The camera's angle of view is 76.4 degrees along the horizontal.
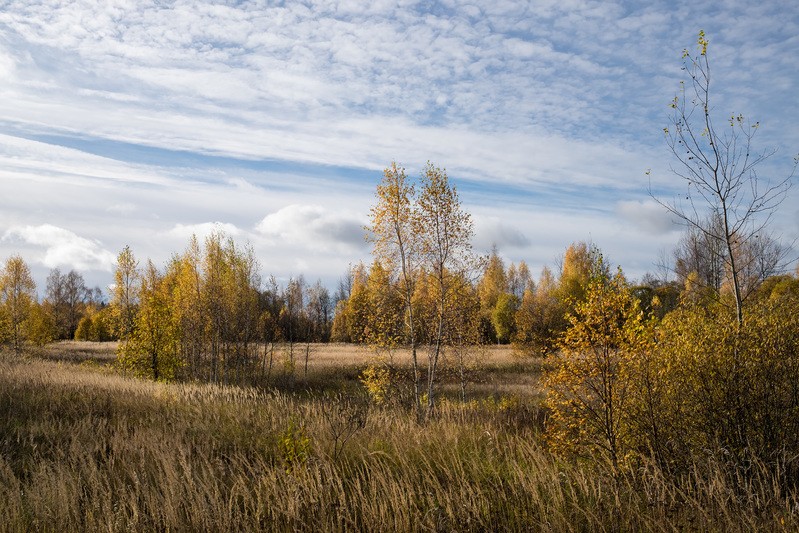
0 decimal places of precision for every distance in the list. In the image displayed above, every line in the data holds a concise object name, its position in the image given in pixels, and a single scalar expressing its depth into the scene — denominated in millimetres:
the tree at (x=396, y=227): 17391
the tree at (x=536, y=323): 33750
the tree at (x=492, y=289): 55325
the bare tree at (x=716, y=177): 9516
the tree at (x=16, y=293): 38875
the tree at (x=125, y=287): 34875
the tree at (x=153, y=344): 24641
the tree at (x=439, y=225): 17109
